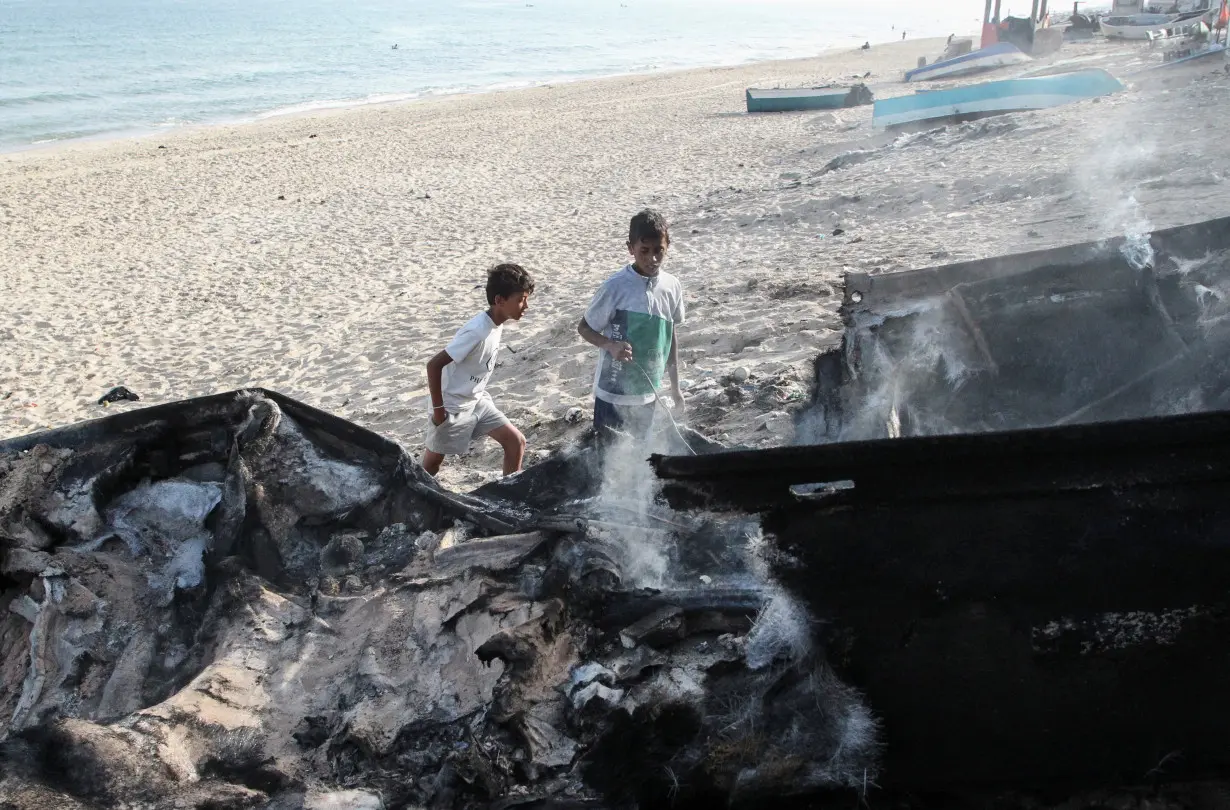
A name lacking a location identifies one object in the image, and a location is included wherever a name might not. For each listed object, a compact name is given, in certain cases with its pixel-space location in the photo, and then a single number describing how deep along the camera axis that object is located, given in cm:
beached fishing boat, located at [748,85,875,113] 2331
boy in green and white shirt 453
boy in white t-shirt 476
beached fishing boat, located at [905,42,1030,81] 2570
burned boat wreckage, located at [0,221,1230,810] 234
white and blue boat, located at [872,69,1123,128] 1541
